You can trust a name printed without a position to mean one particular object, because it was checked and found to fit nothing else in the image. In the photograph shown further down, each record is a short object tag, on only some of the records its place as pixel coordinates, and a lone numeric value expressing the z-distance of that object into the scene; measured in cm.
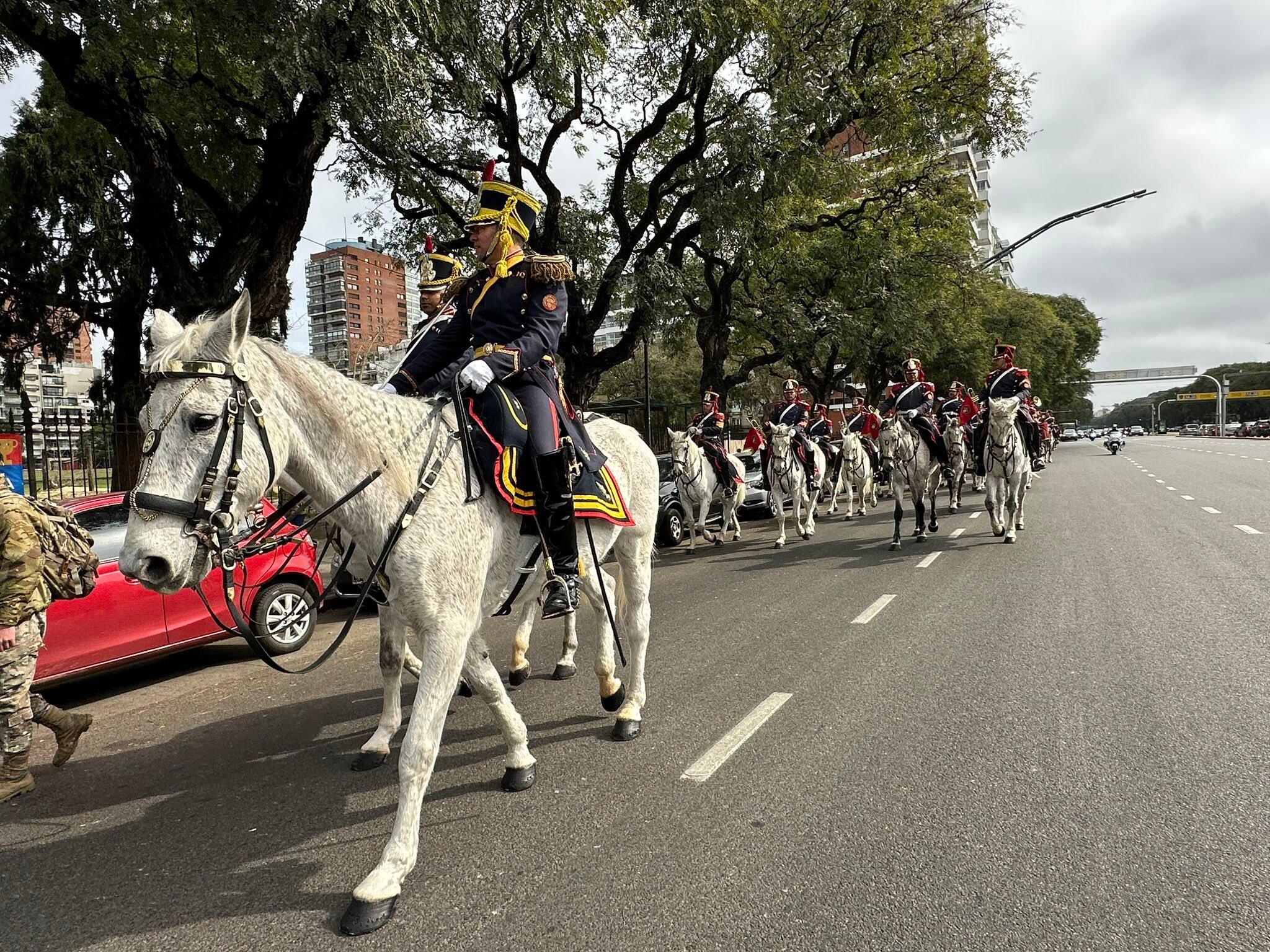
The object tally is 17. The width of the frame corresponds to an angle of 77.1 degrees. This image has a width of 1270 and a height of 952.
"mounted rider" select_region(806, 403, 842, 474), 1911
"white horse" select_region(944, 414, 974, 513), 1609
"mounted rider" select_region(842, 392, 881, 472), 1984
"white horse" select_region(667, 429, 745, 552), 1398
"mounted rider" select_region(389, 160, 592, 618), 385
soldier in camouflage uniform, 442
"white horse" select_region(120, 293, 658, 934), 283
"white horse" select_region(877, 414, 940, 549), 1304
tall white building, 8825
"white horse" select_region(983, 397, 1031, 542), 1246
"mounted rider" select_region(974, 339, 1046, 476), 1317
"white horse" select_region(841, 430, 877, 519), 1845
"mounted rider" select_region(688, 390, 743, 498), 1462
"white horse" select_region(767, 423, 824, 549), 1423
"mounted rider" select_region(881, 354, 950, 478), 1327
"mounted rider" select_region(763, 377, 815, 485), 1530
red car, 605
